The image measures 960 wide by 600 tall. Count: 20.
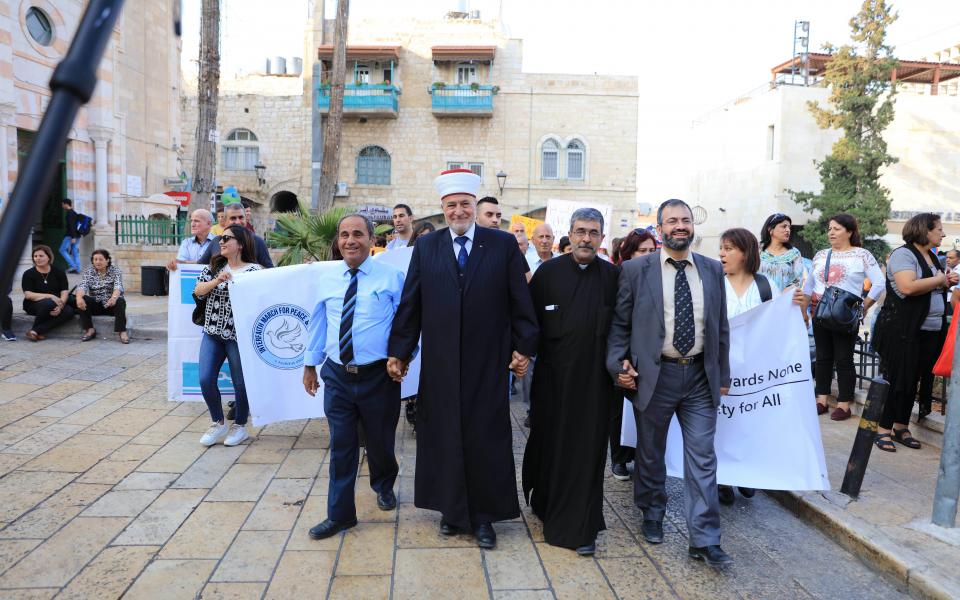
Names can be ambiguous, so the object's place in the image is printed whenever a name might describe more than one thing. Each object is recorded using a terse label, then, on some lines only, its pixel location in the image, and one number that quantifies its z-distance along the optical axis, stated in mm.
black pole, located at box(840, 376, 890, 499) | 4312
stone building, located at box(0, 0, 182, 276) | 16031
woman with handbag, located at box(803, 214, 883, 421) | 5941
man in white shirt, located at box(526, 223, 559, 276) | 6914
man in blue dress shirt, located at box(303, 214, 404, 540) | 3893
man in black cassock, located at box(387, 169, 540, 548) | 3812
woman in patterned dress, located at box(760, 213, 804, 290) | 5738
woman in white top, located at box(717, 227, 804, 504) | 4594
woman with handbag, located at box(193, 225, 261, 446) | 5391
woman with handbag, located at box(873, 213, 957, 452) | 5398
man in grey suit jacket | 3793
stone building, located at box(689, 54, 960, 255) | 29969
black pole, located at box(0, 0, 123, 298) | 987
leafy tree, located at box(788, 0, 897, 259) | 26422
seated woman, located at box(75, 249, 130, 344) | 9672
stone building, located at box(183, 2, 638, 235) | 30797
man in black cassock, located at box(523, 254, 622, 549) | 3771
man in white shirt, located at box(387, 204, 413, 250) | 7586
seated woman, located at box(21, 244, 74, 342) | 9555
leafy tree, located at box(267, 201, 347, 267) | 8086
